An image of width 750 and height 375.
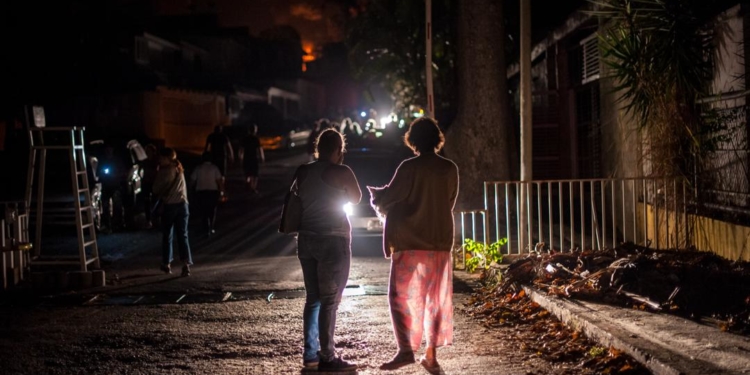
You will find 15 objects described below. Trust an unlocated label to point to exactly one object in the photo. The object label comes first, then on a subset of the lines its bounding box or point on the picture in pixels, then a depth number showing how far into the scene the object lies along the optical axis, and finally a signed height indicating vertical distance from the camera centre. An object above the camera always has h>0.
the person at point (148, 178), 15.97 +0.16
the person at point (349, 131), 33.28 +2.07
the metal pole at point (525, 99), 11.22 +0.99
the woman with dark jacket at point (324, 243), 6.54 -0.47
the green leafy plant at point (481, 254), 11.04 -0.99
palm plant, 9.65 +1.16
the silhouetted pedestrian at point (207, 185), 15.34 -0.01
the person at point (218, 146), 20.98 +0.93
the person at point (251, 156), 23.14 +0.73
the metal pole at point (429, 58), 13.83 +1.91
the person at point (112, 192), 17.72 -0.10
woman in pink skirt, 6.57 -0.56
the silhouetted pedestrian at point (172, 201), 11.57 -0.20
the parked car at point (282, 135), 44.47 +2.49
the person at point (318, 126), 26.97 +1.83
